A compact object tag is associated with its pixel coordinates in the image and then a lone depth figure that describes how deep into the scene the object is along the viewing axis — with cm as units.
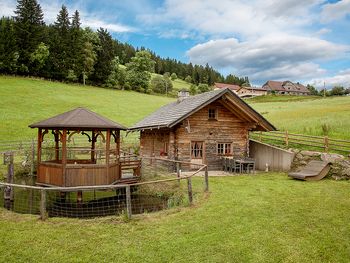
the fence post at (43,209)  930
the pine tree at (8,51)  5262
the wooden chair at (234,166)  1900
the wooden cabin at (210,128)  1961
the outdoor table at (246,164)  1894
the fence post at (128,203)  935
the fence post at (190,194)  1081
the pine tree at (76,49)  6247
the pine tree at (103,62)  6669
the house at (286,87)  12331
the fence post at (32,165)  2035
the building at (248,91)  10644
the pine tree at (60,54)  6066
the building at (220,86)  11494
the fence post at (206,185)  1258
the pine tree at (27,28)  5622
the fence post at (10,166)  1531
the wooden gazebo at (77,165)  1441
